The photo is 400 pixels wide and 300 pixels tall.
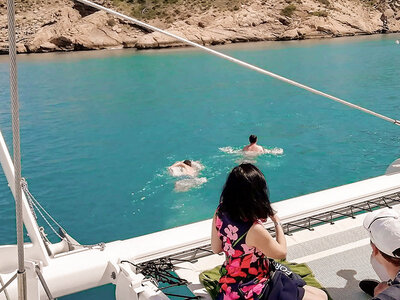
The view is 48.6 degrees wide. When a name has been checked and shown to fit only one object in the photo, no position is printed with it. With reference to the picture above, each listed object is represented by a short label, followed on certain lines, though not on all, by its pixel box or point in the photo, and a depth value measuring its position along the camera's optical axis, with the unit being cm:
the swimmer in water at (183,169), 980
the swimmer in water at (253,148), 1032
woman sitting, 235
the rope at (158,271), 313
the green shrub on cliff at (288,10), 4606
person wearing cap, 223
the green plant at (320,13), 4547
